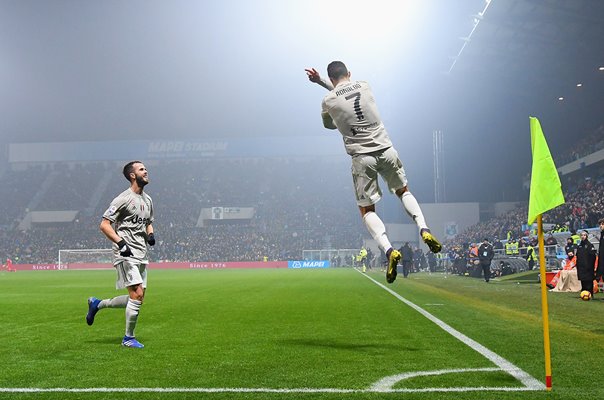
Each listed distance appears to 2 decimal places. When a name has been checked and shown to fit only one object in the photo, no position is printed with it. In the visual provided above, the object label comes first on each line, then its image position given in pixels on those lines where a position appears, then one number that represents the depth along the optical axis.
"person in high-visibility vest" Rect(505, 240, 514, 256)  29.48
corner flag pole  4.00
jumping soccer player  6.61
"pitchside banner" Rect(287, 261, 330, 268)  59.22
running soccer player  6.74
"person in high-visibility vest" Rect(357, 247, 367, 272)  42.14
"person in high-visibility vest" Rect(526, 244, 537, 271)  26.07
